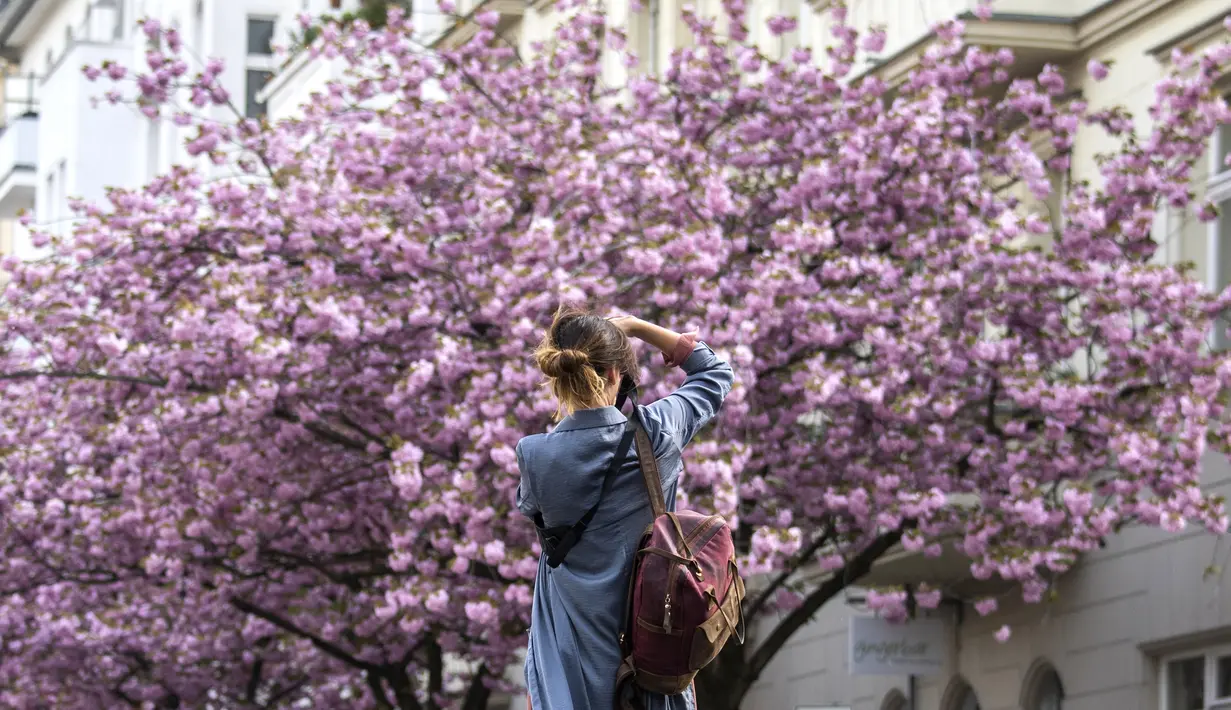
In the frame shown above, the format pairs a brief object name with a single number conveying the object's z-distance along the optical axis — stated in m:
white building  45.84
